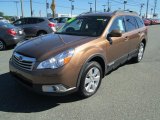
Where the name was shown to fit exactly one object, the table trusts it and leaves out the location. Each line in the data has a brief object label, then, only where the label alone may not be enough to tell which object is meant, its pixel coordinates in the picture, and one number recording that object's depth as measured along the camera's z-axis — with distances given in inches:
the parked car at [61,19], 491.1
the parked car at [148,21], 1098.1
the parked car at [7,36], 264.8
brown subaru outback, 100.1
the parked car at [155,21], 1224.4
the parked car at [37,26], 359.8
